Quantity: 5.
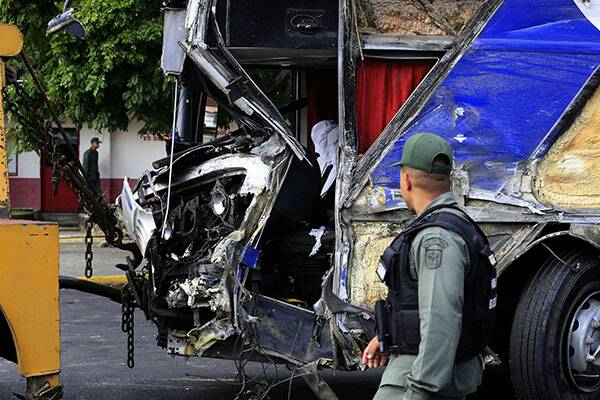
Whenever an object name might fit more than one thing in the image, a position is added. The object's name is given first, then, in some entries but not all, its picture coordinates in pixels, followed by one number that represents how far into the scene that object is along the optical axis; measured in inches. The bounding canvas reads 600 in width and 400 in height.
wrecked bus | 455.5
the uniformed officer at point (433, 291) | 277.1
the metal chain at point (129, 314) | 522.0
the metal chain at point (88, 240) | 524.1
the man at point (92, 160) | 1471.6
